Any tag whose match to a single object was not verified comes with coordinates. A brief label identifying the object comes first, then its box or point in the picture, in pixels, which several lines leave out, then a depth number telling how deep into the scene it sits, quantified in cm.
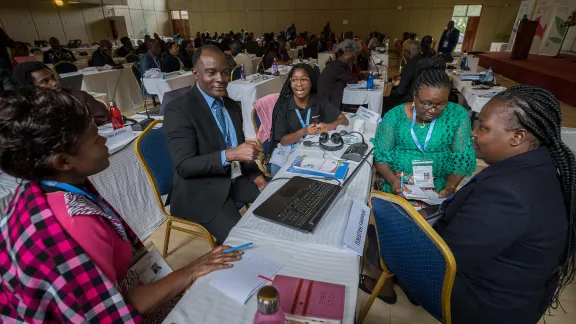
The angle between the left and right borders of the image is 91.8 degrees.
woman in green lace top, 180
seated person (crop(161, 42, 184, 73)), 592
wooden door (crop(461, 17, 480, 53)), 1424
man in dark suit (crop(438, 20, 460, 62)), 955
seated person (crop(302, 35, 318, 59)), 873
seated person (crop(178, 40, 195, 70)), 779
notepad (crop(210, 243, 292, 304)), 85
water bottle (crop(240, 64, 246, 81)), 522
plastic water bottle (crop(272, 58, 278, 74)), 570
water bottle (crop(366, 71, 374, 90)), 432
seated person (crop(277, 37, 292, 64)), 784
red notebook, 77
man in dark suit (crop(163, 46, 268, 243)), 162
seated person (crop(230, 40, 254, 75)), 635
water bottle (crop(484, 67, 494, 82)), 458
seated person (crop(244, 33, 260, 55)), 920
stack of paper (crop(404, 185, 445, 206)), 176
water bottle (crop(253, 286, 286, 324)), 61
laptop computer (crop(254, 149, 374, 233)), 114
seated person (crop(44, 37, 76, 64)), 653
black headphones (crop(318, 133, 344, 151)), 192
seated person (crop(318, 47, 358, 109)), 401
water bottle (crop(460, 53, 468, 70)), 599
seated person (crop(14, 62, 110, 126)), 251
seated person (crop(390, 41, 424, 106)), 411
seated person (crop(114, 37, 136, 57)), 883
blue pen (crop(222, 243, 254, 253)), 100
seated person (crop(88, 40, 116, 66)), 663
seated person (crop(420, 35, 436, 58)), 615
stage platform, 576
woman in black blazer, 91
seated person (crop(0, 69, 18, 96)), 322
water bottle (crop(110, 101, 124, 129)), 248
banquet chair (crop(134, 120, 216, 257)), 171
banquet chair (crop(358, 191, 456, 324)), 94
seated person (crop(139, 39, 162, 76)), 584
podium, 830
